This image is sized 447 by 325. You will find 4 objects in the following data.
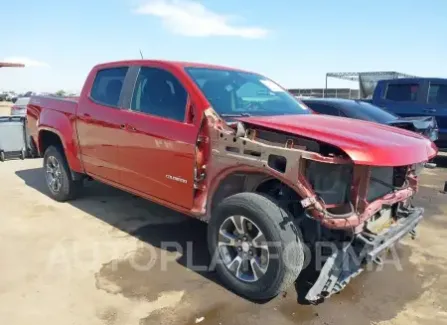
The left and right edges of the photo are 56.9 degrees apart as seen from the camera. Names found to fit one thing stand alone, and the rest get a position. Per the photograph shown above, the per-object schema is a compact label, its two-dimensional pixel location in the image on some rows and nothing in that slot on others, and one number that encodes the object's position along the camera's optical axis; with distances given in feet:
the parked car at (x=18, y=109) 48.00
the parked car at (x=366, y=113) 23.12
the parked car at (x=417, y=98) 31.09
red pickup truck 9.66
